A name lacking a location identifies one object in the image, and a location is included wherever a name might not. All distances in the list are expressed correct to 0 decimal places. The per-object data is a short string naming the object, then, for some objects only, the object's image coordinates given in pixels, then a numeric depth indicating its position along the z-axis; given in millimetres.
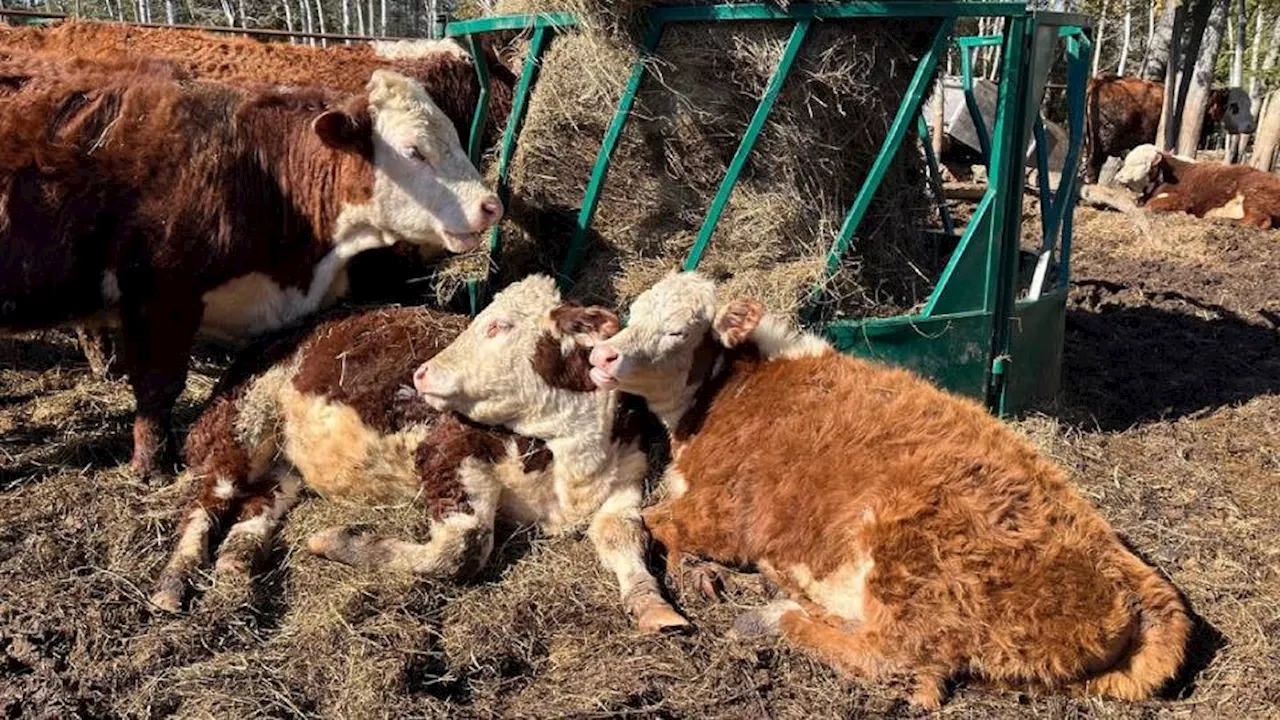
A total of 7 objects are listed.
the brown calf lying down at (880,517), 3475
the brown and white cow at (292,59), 7145
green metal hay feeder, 4930
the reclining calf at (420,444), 4336
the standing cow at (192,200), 4750
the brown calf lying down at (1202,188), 13508
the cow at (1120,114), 19719
